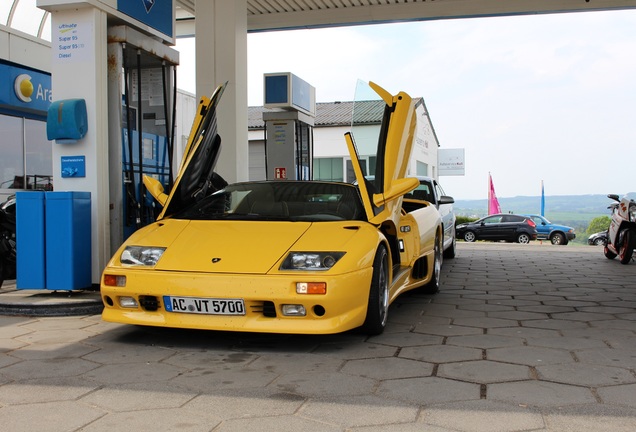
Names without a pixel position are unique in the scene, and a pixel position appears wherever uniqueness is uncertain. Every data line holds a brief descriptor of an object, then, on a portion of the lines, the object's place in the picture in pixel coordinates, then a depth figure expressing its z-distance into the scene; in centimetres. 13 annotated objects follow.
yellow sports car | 400
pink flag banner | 3962
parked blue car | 2508
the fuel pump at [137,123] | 645
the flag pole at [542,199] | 3744
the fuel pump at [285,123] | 1270
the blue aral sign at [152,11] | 654
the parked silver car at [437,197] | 969
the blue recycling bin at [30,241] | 577
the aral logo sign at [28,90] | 1037
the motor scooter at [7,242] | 687
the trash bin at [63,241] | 574
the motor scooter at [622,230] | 1050
